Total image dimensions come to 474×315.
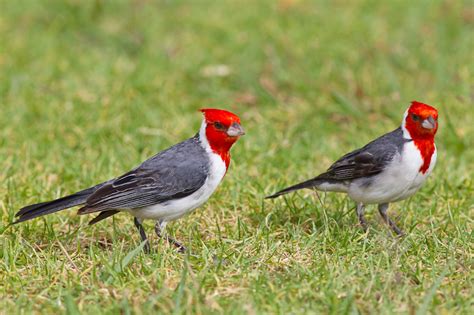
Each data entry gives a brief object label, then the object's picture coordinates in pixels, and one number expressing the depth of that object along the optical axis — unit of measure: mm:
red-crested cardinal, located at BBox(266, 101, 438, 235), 10164
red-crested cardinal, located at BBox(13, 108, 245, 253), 9797
